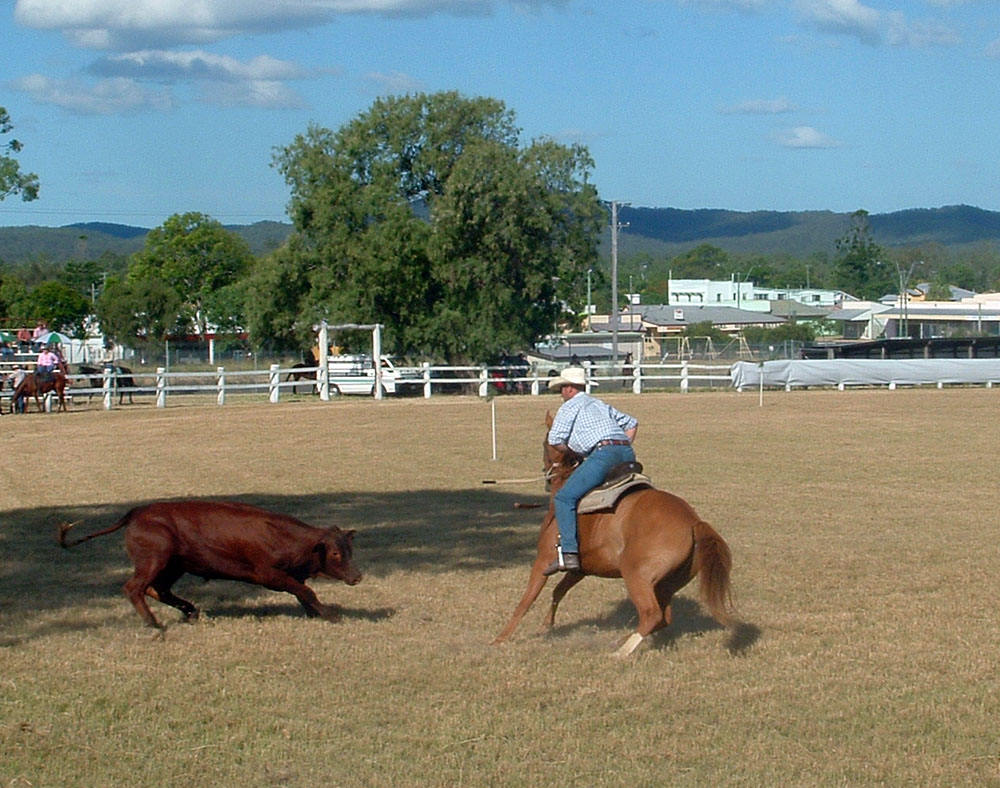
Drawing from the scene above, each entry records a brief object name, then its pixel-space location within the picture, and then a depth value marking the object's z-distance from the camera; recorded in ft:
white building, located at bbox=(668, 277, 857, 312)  518.37
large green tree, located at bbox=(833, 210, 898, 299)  581.12
